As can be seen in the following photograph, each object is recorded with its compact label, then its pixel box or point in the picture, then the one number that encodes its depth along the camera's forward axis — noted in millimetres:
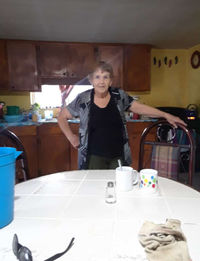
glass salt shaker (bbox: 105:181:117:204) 900
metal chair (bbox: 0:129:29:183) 1386
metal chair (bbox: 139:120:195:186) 1310
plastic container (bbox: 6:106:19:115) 3399
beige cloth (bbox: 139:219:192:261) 566
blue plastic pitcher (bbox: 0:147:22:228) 705
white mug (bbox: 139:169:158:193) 978
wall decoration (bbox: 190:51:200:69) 3594
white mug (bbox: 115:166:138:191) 1003
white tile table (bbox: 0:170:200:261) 609
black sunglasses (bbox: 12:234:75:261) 562
